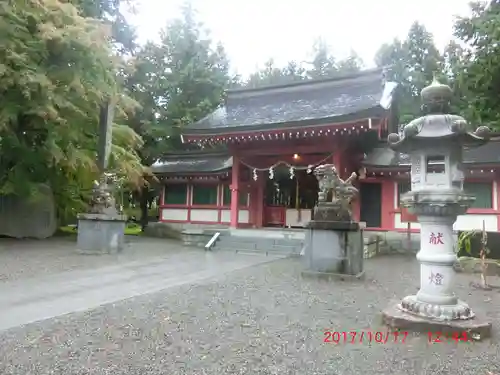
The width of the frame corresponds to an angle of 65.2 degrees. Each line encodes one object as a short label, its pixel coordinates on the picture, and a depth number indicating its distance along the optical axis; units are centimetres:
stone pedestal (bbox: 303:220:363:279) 764
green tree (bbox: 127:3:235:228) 2030
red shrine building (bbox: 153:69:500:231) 1253
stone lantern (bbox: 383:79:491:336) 436
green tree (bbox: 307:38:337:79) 3095
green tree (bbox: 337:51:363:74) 3001
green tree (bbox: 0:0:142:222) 1045
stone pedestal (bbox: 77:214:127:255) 1052
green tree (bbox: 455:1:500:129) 1284
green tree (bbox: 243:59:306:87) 3185
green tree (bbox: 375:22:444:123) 2402
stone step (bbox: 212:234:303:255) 1182
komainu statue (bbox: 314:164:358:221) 797
